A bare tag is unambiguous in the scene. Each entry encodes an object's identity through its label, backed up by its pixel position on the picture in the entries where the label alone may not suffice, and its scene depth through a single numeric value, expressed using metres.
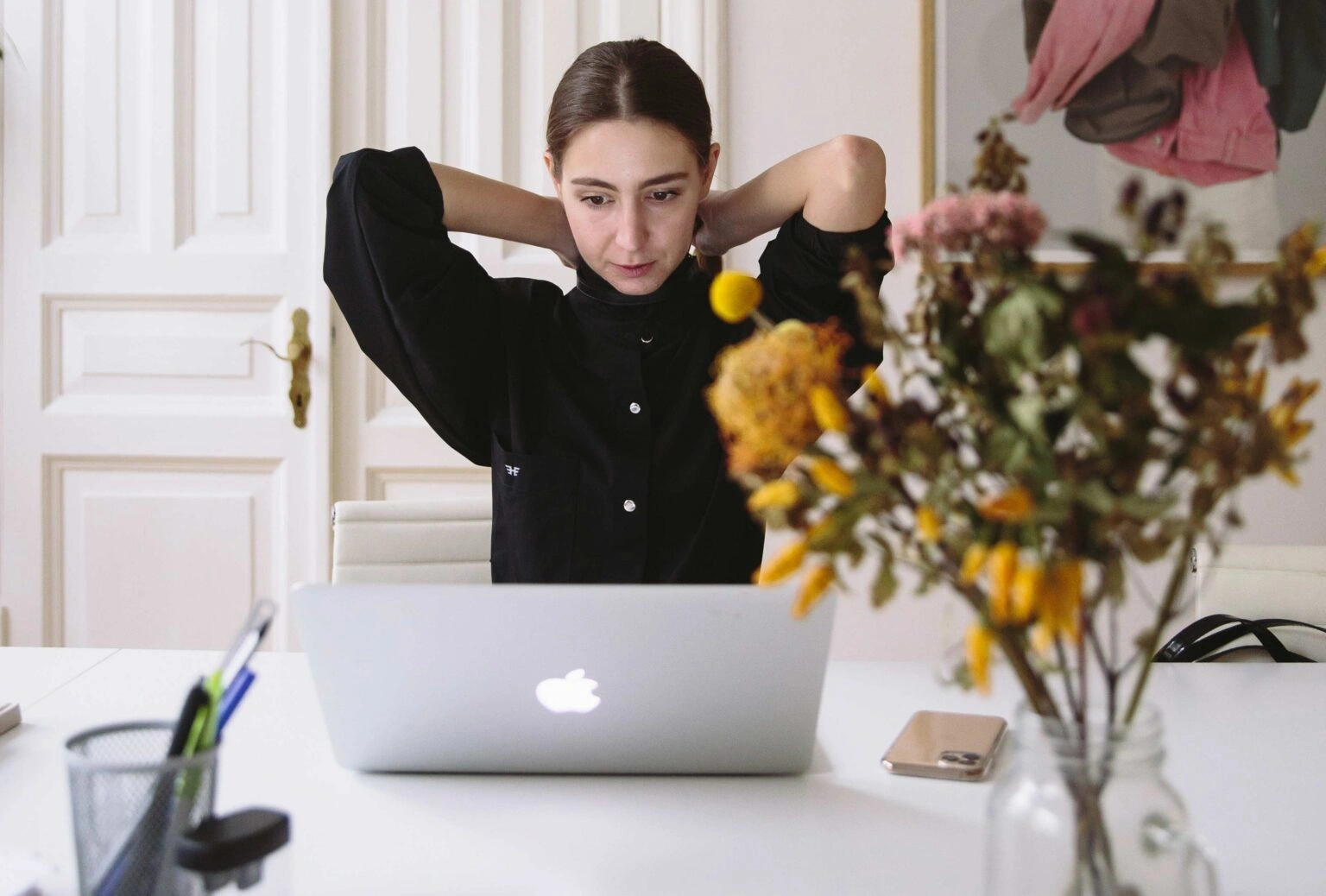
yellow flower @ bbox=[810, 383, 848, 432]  0.51
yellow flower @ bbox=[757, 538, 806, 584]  0.51
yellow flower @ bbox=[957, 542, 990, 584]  0.49
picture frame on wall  2.52
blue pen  0.72
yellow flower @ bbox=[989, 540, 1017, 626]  0.48
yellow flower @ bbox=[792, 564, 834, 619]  0.52
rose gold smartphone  0.98
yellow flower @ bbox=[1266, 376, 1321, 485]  0.51
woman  1.44
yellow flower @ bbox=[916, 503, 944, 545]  0.50
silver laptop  0.86
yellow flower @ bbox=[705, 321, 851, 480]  0.52
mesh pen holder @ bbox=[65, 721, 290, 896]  0.66
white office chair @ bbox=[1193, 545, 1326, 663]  1.61
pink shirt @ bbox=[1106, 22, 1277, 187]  2.50
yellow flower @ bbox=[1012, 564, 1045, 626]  0.47
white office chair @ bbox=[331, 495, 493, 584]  1.72
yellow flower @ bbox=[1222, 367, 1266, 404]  0.52
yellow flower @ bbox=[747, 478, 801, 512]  0.52
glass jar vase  0.55
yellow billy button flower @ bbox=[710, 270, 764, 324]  0.59
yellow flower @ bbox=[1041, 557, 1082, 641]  0.48
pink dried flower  0.51
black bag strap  1.45
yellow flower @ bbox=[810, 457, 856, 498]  0.51
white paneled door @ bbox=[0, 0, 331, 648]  2.64
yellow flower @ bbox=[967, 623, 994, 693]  0.49
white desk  0.79
